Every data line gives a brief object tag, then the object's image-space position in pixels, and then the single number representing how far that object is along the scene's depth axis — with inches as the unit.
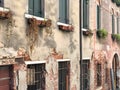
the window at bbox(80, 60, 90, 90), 589.6
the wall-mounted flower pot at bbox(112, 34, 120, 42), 852.3
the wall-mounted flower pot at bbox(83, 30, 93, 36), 592.1
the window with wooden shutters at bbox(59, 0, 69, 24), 498.5
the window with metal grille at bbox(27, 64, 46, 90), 410.0
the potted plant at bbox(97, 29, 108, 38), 695.0
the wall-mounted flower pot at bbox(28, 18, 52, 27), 394.3
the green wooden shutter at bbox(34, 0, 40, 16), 422.8
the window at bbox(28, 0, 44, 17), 411.9
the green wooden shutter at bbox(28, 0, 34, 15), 408.6
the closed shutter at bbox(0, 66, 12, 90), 356.5
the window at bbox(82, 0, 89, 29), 613.0
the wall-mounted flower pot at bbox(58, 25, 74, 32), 478.9
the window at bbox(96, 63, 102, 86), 714.2
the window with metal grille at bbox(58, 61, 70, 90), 493.7
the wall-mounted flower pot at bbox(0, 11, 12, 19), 337.7
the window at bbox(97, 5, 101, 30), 721.3
